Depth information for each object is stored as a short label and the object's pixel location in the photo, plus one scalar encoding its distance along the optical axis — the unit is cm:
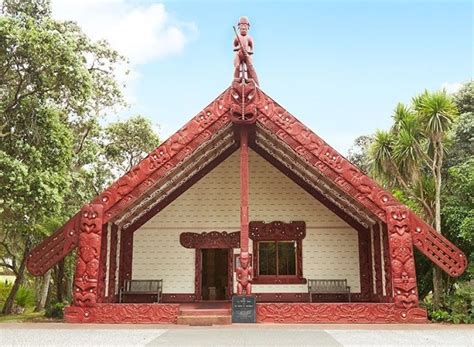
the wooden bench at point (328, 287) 1276
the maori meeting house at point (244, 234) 934
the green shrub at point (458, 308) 951
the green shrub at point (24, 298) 1412
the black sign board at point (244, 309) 914
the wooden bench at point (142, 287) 1288
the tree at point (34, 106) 983
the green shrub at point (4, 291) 1530
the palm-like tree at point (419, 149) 1110
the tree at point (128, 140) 1802
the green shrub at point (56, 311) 1182
